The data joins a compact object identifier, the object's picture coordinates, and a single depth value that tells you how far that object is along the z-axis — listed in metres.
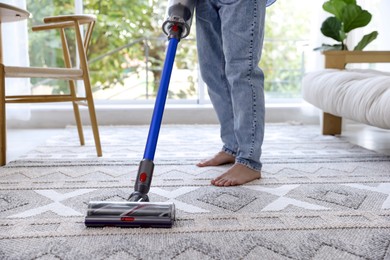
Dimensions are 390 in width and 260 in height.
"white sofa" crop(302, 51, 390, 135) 1.68
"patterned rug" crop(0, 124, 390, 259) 0.84
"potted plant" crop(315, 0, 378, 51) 2.42
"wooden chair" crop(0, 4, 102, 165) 1.61
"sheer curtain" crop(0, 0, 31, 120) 2.59
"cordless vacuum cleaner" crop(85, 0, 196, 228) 0.92
